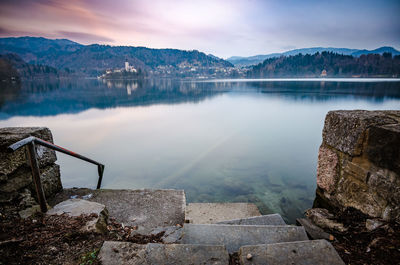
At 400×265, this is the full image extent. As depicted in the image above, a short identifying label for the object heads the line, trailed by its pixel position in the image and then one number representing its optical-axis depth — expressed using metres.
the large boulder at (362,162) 2.44
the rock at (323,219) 2.73
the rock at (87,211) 2.67
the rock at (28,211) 2.88
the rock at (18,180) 3.15
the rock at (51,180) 3.78
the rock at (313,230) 2.58
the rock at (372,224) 2.44
